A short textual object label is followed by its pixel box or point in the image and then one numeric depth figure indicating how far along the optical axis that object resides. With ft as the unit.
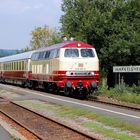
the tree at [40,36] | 299.79
